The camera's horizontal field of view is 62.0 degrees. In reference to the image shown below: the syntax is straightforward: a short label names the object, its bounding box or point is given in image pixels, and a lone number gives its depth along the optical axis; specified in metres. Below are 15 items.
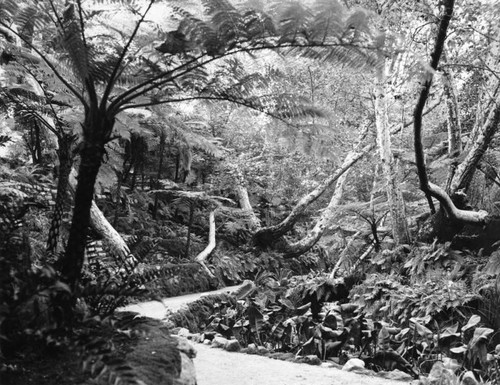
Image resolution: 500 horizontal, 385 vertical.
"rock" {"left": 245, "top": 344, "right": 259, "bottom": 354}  3.98
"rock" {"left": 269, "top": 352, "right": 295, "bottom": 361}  3.74
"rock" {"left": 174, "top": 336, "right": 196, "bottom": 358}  2.34
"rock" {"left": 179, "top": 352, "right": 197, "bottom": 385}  1.88
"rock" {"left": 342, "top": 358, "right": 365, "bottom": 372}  3.30
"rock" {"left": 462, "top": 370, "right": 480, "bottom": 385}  2.58
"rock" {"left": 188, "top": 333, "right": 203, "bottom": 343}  4.52
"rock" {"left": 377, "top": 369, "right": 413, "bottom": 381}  3.12
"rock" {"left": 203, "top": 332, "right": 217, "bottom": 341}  4.68
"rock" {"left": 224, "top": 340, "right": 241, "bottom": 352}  4.04
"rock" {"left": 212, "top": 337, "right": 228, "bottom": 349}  4.22
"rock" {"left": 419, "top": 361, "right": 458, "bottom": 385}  2.62
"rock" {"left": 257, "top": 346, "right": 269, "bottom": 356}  3.94
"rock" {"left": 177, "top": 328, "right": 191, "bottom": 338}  4.69
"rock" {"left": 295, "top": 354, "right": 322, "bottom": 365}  3.55
